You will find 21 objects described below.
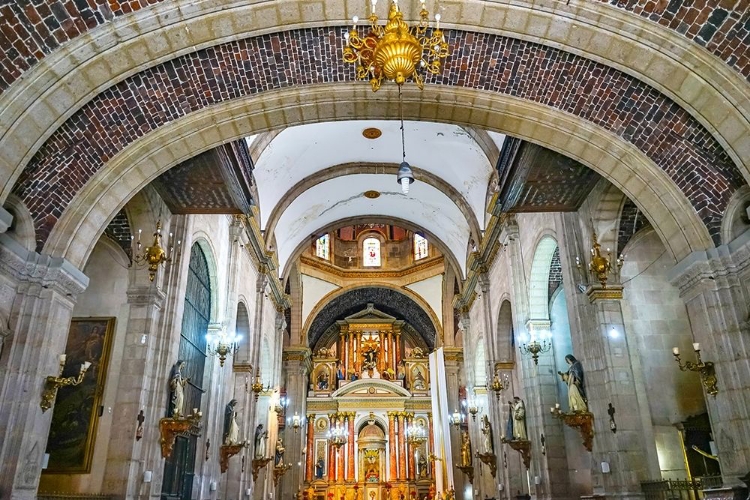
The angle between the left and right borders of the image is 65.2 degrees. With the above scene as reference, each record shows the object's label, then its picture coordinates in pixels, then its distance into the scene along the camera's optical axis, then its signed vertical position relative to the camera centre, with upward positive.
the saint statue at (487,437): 17.67 +1.47
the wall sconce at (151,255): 9.17 +3.59
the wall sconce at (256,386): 16.35 +2.79
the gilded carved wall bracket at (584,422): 10.13 +1.05
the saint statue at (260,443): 17.15 +1.38
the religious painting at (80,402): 9.27 +1.44
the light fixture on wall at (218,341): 13.43 +3.32
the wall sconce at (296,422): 25.08 +2.82
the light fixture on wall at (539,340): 13.24 +3.16
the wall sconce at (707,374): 7.12 +1.27
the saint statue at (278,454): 20.81 +1.32
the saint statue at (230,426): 13.98 +1.52
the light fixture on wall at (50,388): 6.87 +1.19
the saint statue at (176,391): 10.16 +1.69
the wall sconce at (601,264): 9.61 +3.50
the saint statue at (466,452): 21.75 +1.31
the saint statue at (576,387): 10.34 +1.69
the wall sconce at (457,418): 24.34 +2.86
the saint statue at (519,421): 13.66 +1.48
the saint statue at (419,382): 33.56 +5.78
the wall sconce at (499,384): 15.88 +2.70
